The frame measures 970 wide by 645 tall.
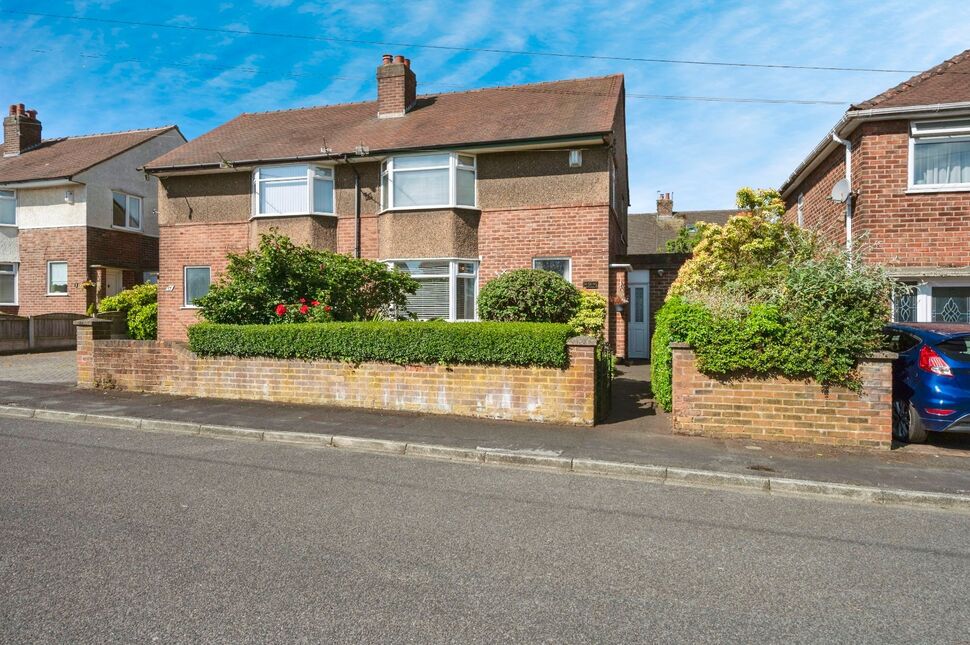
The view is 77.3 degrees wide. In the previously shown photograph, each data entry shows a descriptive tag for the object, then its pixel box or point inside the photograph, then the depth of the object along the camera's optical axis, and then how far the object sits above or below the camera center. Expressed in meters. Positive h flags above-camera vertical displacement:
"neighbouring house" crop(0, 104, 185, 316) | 21.20 +3.29
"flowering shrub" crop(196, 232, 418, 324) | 10.55 +0.63
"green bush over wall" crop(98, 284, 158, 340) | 18.27 +0.32
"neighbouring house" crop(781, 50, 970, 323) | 10.65 +2.30
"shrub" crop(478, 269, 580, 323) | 10.74 +0.38
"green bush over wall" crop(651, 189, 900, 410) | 6.95 -0.03
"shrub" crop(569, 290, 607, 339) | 12.41 +0.07
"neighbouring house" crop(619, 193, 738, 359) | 15.96 +0.79
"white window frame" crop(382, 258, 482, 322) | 14.34 +0.89
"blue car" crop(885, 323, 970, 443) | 6.78 -0.73
